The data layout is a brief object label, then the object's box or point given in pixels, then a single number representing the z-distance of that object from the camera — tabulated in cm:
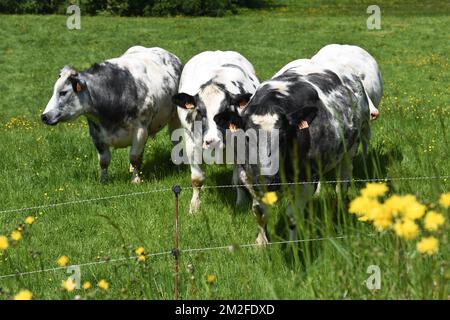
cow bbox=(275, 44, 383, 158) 867
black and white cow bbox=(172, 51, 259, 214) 716
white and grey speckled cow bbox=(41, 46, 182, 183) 874
